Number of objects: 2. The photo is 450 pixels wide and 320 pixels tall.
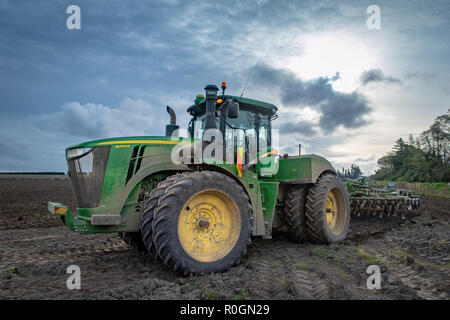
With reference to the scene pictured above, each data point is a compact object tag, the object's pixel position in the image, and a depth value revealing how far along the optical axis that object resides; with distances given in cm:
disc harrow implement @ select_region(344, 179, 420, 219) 1040
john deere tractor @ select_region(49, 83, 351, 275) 432
